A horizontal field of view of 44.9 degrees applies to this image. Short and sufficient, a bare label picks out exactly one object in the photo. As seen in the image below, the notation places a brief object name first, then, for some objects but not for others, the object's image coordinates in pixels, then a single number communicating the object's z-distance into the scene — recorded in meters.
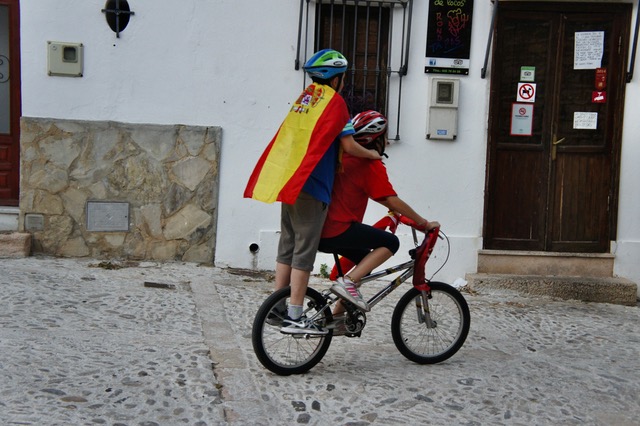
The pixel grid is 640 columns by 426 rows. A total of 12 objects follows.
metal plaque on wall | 7.12
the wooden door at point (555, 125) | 7.30
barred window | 7.16
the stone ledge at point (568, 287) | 7.14
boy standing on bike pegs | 4.34
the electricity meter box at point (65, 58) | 6.92
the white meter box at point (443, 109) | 7.18
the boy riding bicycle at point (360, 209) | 4.52
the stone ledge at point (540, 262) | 7.38
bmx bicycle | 4.41
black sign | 7.16
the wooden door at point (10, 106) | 7.43
